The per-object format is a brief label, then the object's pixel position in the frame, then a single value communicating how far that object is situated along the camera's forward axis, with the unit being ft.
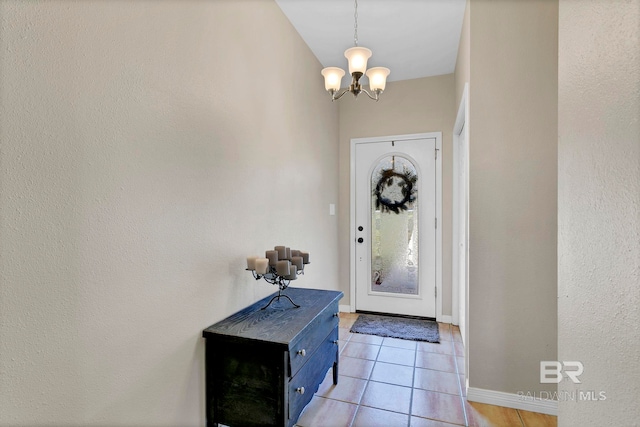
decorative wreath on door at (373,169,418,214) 11.68
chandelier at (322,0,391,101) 6.69
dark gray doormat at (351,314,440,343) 9.91
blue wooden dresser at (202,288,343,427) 4.60
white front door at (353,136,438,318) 11.50
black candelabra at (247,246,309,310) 5.65
